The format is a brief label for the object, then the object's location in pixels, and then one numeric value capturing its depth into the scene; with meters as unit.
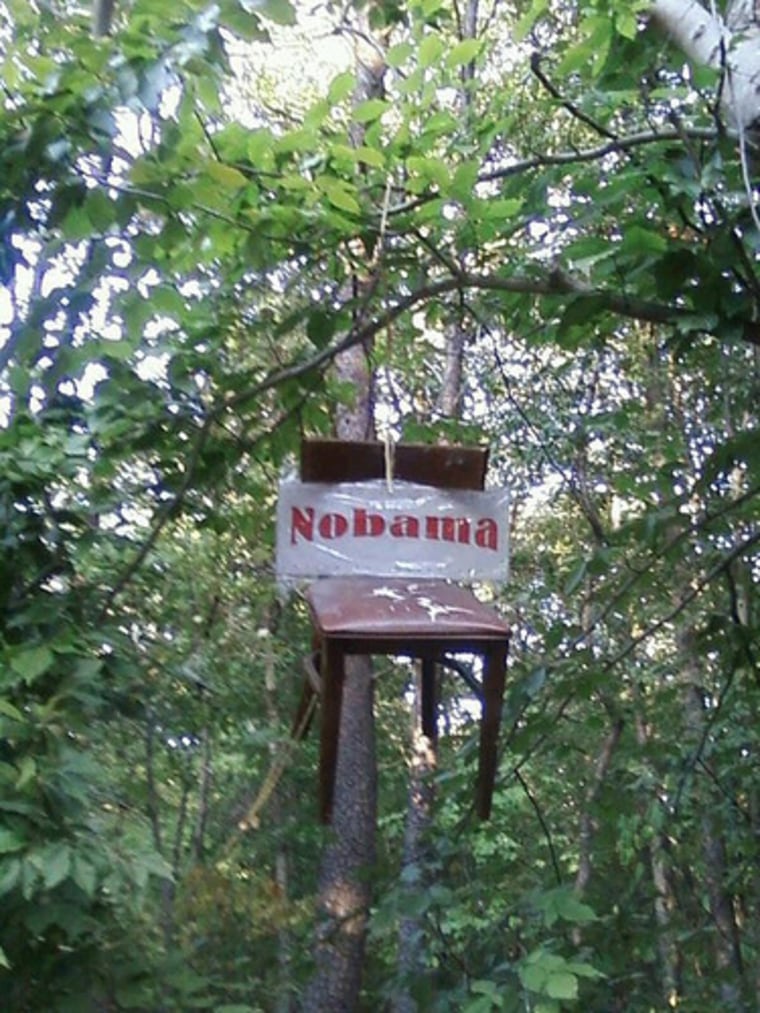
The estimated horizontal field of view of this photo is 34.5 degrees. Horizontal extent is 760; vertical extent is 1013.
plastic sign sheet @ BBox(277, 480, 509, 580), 1.95
